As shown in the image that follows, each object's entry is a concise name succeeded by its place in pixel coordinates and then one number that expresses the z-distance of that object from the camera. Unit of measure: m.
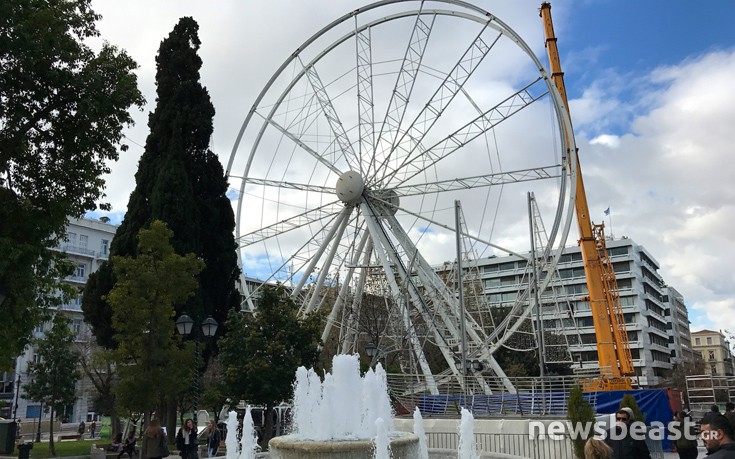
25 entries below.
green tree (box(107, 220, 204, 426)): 17.02
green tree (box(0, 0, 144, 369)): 13.73
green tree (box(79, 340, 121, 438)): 17.95
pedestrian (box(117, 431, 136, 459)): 20.38
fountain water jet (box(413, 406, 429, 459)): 11.63
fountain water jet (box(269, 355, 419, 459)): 8.99
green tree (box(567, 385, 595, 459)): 13.07
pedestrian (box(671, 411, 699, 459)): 11.17
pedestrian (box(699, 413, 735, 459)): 4.68
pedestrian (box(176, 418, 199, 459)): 15.98
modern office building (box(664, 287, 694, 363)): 94.88
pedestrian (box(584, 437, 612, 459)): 5.32
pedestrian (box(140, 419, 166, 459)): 12.92
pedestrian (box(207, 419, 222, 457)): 19.08
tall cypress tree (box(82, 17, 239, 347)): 24.95
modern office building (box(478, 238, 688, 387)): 77.88
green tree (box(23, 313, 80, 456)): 29.67
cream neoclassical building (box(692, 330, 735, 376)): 123.06
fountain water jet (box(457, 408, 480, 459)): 10.97
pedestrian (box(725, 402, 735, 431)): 13.81
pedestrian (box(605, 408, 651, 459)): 6.85
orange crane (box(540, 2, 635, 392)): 29.19
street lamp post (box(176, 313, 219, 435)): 16.25
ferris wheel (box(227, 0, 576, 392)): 25.78
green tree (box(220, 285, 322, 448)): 21.69
